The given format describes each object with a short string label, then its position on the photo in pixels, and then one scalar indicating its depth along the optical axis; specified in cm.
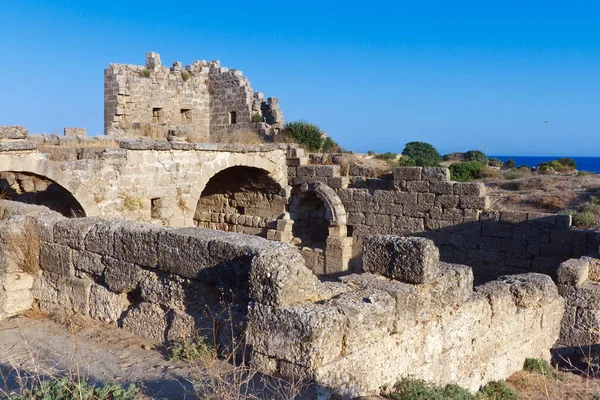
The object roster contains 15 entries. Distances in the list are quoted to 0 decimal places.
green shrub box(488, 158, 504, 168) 2660
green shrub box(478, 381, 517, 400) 550
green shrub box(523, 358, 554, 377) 636
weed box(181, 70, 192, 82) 2158
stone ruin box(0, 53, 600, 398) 398
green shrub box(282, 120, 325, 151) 1664
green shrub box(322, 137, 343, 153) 1595
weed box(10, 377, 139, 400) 301
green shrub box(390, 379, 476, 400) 410
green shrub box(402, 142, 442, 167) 2512
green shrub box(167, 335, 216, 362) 413
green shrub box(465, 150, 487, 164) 2850
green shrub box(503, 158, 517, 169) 2498
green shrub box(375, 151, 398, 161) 1624
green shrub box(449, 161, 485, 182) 1857
